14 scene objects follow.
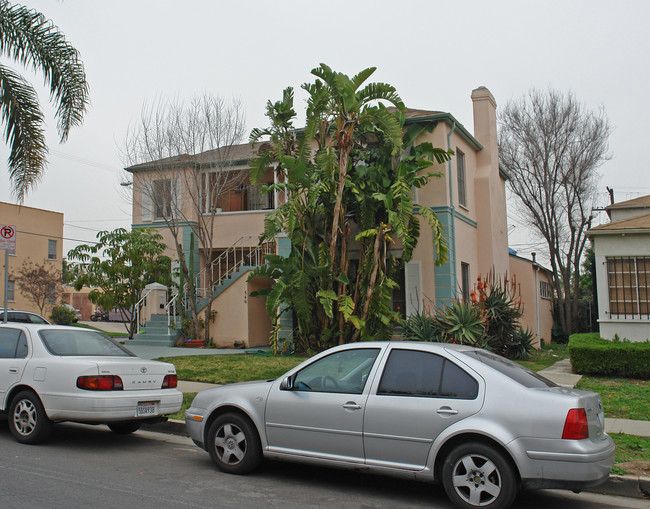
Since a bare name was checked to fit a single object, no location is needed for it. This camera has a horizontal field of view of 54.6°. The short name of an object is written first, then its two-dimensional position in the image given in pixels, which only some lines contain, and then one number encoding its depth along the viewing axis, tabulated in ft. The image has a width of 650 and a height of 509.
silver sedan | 16.66
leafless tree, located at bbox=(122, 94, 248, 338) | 66.28
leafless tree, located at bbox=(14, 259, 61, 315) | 112.16
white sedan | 23.75
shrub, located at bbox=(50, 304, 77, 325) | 114.93
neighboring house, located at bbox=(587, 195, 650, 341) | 47.19
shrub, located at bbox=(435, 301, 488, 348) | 46.83
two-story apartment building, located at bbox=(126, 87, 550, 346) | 56.95
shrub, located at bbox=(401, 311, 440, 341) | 47.34
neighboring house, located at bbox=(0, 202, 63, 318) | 126.52
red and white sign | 35.73
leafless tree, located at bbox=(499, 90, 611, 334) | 86.69
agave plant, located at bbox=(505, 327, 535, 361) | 52.49
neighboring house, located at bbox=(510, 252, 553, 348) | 75.66
